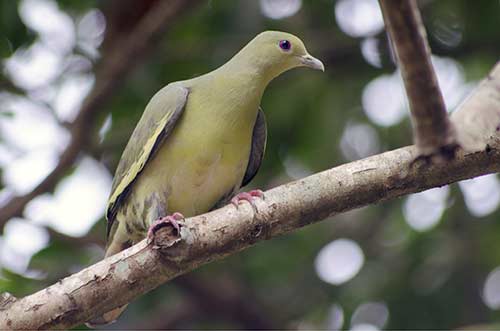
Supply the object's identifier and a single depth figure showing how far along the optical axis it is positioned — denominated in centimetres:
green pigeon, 862
